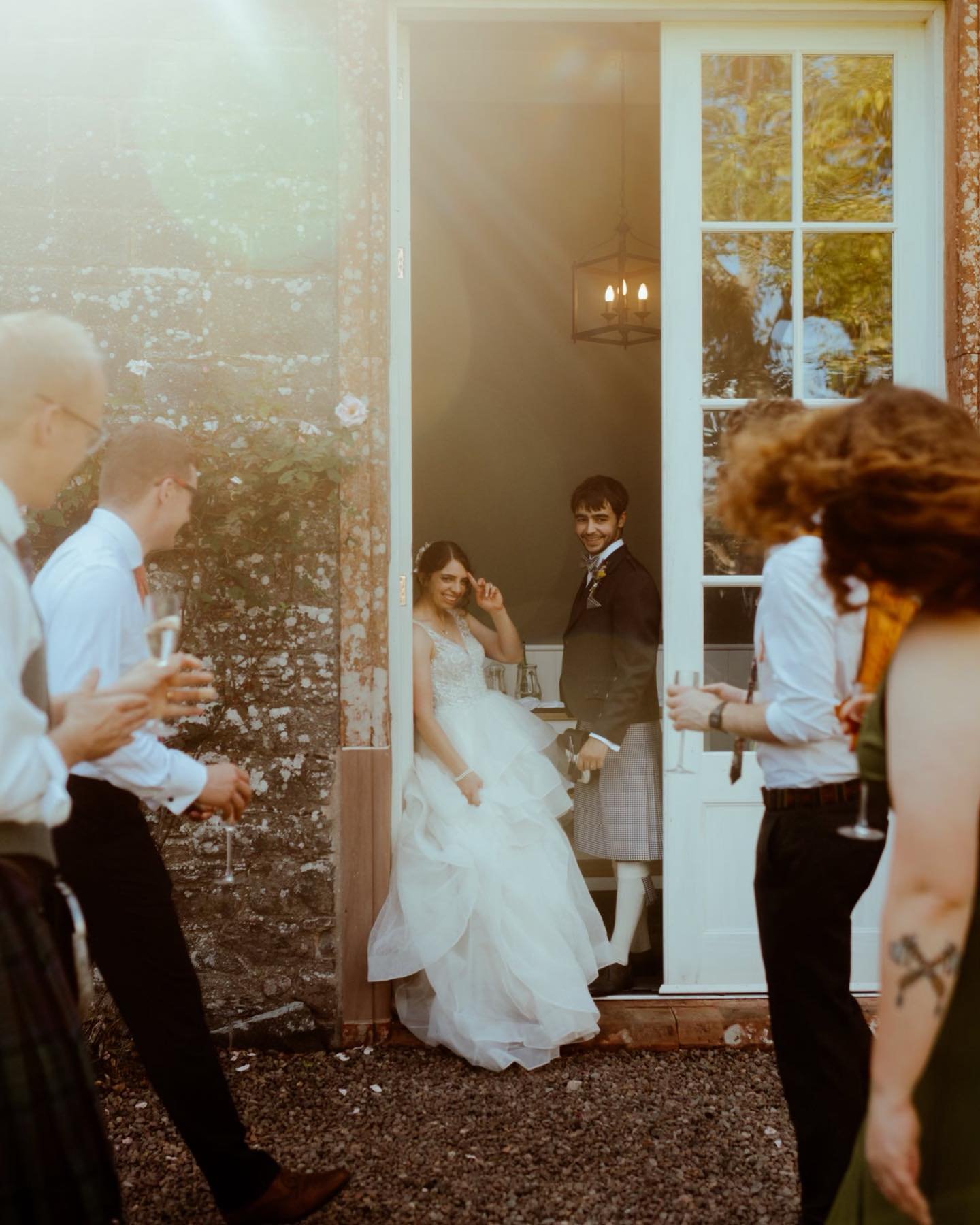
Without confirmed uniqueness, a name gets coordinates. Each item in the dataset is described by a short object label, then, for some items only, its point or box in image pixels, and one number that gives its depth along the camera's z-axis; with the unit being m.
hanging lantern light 5.93
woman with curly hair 1.30
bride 3.60
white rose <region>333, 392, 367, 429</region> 3.61
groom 4.32
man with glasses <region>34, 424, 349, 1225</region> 2.42
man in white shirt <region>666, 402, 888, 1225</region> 2.35
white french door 3.86
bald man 1.48
